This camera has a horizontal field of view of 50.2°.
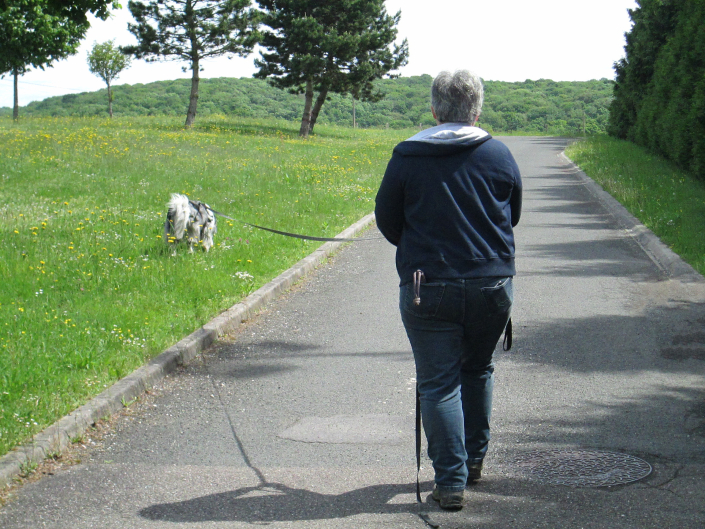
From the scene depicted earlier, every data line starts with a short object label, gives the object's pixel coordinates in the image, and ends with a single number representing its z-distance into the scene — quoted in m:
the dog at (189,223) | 9.34
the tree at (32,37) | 23.36
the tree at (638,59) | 26.83
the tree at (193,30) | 37.62
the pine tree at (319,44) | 38.88
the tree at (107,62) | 54.16
